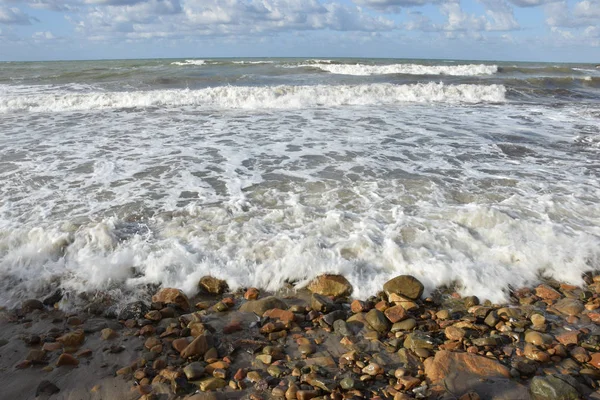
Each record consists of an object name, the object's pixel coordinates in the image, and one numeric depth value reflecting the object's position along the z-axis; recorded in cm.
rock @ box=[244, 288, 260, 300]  396
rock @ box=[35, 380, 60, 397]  275
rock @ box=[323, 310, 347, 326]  355
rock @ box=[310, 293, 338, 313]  373
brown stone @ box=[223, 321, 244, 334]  344
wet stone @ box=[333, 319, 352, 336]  341
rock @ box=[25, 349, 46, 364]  301
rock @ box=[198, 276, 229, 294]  405
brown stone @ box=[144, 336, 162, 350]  321
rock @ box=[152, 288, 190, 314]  380
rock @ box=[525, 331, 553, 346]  323
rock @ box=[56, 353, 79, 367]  300
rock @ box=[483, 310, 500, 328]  349
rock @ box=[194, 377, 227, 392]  281
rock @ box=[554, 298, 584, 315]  370
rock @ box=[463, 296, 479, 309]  380
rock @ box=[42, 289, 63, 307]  376
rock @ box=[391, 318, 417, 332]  344
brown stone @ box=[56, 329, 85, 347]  321
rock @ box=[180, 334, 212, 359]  310
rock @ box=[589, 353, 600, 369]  296
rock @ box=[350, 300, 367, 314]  374
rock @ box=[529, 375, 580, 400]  264
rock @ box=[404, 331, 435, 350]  318
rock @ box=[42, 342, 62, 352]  314
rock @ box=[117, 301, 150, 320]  360
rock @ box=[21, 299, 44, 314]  365
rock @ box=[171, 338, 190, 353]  317
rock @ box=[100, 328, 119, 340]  332
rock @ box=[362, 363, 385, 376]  290
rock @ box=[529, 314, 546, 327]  349
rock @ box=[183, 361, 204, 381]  288
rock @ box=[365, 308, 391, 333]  344
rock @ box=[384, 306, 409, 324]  353
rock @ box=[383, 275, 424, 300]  388
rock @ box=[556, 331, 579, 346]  324
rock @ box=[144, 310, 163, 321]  357
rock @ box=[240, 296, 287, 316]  372
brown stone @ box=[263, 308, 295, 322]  357
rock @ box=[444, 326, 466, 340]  329
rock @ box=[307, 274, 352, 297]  399
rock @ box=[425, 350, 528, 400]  275
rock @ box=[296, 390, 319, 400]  265
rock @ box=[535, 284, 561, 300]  394
